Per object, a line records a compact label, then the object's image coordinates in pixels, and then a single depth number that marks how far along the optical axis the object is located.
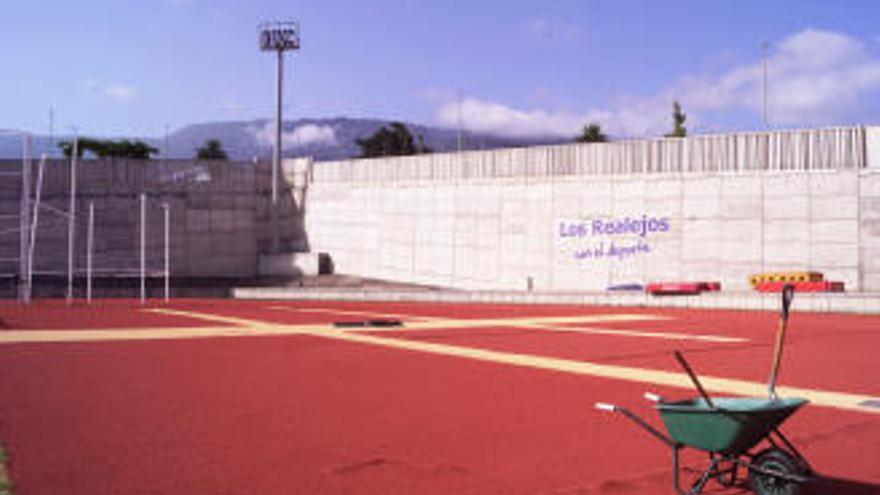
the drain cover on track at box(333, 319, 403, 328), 21.43
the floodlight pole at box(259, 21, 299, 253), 56.57
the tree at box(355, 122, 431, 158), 107.56
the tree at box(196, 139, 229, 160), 113.19
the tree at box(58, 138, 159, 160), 91.94
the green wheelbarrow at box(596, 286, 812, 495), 6.11
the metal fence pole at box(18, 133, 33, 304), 27.55
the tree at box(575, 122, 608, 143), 76.31
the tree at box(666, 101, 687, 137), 61.41
